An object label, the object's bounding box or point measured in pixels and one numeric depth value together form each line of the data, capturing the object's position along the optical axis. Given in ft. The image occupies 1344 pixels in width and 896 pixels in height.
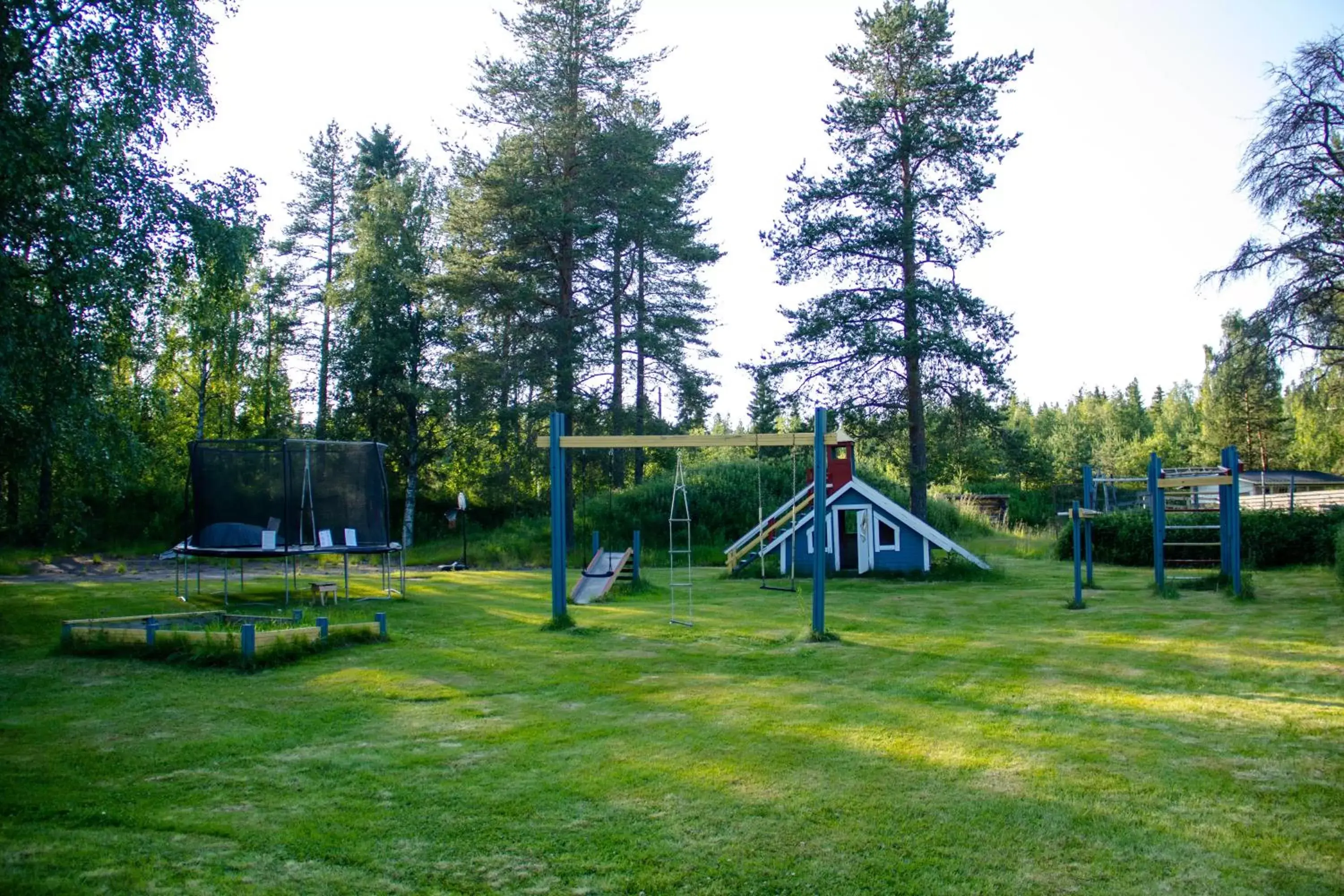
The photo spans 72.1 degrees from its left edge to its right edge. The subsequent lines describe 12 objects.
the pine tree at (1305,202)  53.57
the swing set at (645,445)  32.07
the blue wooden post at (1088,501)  51.80
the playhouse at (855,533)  61.21
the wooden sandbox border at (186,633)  28.09
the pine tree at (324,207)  118.62
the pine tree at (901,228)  64.08
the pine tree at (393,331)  98.78
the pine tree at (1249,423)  145.89
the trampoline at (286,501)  46.19
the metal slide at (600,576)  48.88
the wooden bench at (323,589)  45.55
